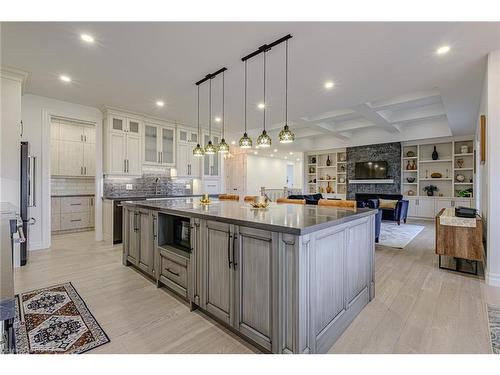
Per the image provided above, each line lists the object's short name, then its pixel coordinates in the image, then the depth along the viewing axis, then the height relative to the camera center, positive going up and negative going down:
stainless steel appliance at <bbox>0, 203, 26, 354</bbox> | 0.67 -0.32
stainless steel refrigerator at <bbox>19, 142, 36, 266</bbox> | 3.57 -0.12
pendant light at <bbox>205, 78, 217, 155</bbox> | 3.90 +0.64
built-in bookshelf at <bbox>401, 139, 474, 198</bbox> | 7.64 +0.61
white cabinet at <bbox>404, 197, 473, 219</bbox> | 7.60 -0.59
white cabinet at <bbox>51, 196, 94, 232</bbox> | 5.88 -0.70
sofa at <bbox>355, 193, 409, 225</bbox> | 6.91 -0.72
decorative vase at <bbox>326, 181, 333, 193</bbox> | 10.33 -0.13
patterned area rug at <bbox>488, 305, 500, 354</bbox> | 1.79 -1.16
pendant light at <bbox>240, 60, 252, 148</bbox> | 3.57 +0.65
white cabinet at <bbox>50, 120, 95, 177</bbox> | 5.91 +0.90
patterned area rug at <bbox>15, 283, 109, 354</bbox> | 1.80 -1.18
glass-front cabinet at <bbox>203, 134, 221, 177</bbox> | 6.87 +0.65
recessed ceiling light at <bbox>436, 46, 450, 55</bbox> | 2.79 +1.58
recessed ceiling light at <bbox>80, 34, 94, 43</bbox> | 2.59 +1.57
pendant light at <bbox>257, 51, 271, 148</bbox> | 3.36 +0.62
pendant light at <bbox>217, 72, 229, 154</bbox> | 3.89 +0.61
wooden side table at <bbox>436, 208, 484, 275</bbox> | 3.14 -0.69
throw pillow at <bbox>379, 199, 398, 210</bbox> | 7.14 -0.52
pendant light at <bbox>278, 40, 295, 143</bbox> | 3.14 +0.64
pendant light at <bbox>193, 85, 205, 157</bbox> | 4.19 +0.59
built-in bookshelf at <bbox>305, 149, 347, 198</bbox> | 10.07 +0.56
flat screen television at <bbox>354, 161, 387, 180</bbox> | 8.59 +0.57
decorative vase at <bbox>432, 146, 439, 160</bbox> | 8.01 +1.02
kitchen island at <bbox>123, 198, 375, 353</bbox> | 1.54 -0.65
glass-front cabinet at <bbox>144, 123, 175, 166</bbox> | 5.72 +0.98
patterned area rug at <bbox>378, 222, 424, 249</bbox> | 4.88 -1.11
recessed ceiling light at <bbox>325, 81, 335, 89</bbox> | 3.84 +1.61
